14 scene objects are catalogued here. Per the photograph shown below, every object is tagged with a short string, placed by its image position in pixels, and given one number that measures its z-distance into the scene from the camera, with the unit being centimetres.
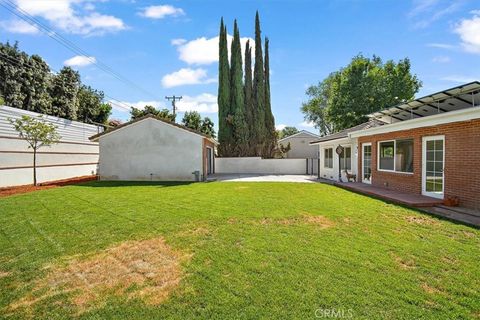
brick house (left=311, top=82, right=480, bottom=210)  799
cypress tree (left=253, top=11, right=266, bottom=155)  2881
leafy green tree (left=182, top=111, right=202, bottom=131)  3903
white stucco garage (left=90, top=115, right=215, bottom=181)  1803
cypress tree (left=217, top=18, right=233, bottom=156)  2862
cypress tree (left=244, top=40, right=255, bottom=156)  2862
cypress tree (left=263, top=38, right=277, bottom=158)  2928
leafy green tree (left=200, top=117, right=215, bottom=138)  4009
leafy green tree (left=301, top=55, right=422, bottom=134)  2852
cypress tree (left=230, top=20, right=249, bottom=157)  2817
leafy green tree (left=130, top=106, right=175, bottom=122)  3558
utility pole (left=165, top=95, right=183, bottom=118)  3501
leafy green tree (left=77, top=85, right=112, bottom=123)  3073
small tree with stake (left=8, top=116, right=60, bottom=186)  1385
